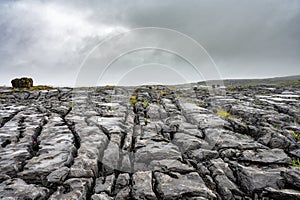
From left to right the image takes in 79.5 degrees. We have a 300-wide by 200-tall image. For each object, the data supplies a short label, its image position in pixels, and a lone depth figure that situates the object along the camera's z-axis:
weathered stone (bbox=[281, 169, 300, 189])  9.23
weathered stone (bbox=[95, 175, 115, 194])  9.60
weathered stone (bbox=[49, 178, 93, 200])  8.82
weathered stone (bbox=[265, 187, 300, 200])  8.67
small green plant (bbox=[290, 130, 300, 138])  15.10
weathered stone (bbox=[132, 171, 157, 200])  9.19
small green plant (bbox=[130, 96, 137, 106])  26.55
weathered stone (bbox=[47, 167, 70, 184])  9.77
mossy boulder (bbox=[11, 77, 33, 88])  44.71
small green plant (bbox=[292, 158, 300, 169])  11.27
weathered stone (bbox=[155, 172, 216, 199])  9.08
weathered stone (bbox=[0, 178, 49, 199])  8.68
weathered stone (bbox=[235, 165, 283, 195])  9.68
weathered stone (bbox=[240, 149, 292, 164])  11.62
